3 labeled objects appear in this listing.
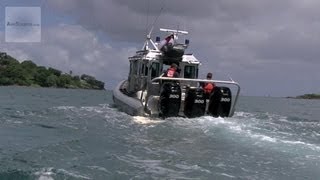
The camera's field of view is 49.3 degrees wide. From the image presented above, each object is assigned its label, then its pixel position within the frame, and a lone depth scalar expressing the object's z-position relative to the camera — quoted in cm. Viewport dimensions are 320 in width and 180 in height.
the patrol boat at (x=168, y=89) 1443
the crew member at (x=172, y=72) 1519
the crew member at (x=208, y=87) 1546
